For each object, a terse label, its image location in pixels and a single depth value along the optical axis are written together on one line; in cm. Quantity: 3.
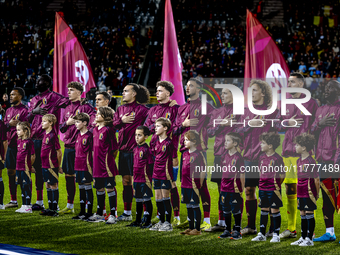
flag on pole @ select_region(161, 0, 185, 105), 1947
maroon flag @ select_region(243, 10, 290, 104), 1803
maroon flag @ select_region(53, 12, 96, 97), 2095
